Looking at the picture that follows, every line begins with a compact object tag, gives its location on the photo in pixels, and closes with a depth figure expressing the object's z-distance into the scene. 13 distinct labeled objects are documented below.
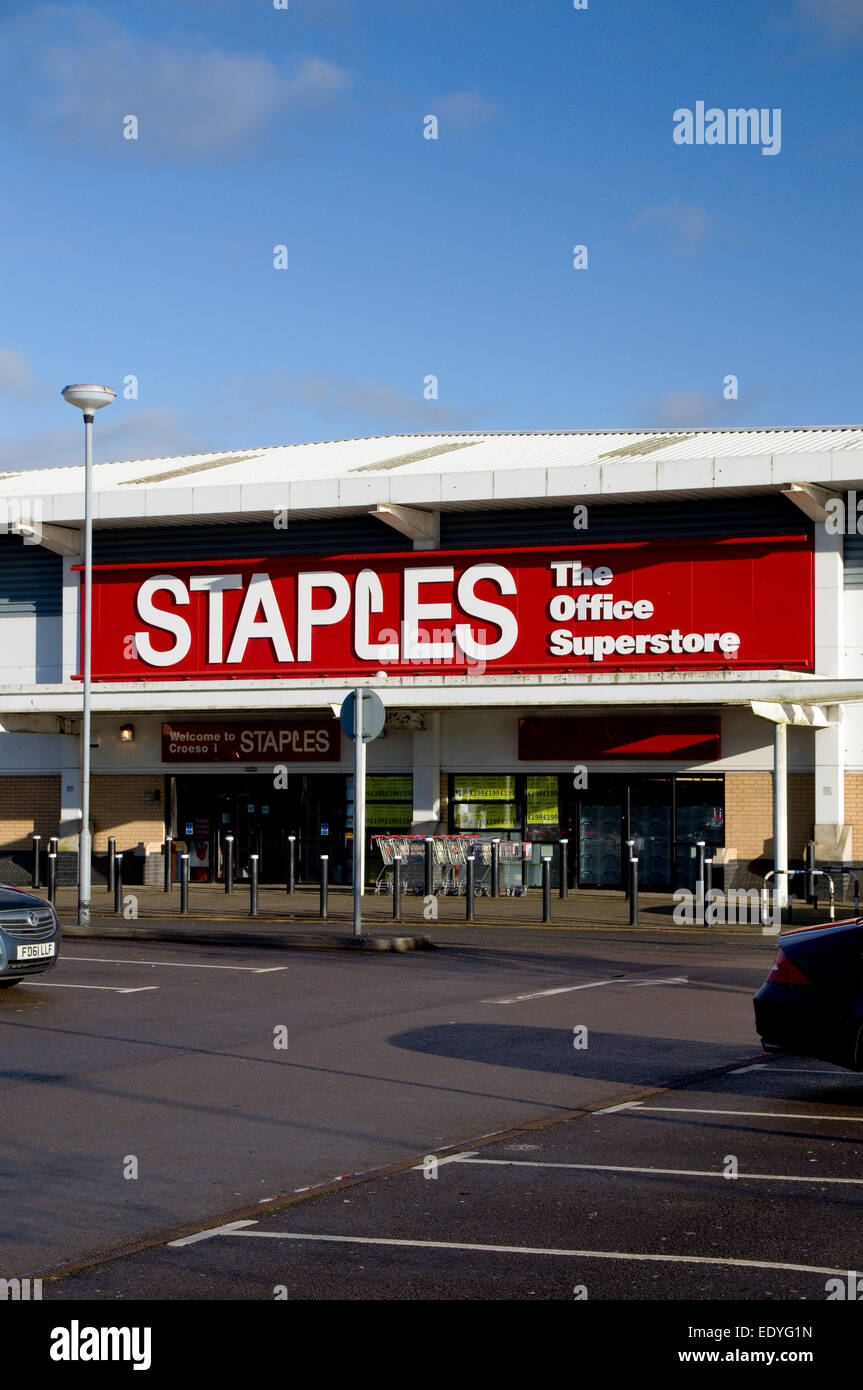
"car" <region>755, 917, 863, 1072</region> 8.99
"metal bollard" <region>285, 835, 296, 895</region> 24.95
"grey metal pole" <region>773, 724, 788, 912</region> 22.11
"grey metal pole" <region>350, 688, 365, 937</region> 18.80
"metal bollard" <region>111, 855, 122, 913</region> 23.07
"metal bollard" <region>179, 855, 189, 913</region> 22.55
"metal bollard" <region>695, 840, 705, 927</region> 22.84
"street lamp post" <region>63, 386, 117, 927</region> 21.17
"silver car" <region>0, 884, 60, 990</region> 13.86
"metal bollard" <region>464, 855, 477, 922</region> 21.73
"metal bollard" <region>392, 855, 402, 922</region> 21.81
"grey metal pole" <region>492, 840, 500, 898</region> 25.41
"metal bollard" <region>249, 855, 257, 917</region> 22.19
